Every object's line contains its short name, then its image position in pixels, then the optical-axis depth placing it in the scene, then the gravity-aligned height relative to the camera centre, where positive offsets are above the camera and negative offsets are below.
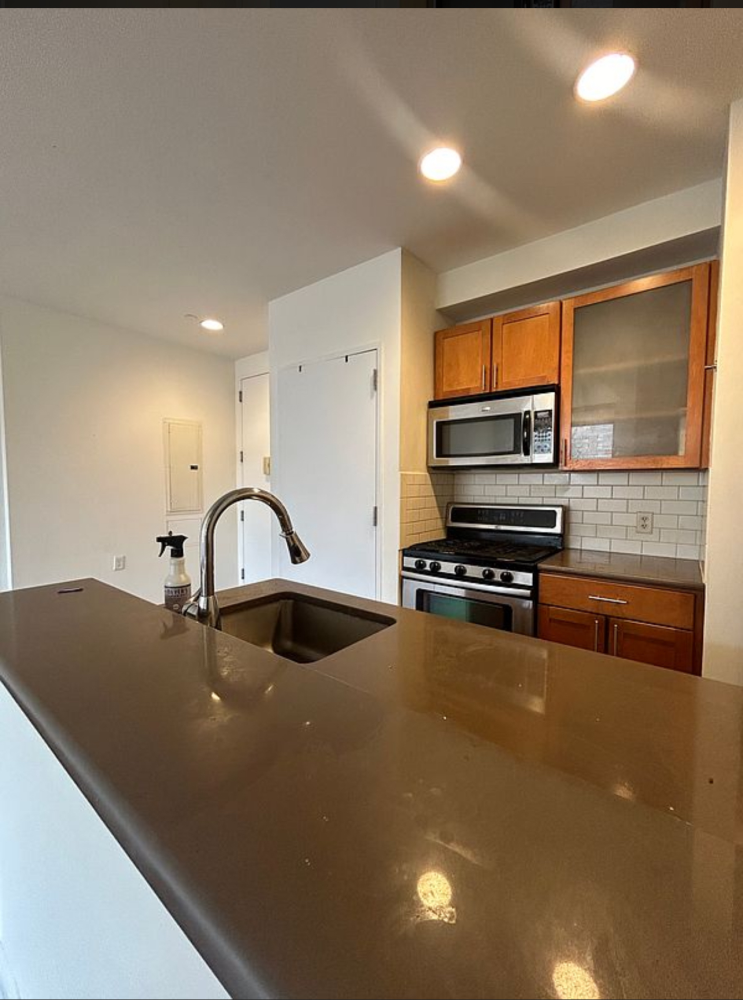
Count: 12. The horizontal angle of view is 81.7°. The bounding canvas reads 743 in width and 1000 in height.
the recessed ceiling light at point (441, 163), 1.68 +1.25
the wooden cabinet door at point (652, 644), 1.73 -0.70
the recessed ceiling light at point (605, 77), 1.30 +1.25
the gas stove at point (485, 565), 2.07 -0.46
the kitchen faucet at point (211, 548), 1.08 -0.19
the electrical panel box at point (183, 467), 3.97 +0.07
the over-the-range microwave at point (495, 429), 2.29 +0.26
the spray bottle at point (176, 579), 1.23 -0.30
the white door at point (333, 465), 2.59 +0.06
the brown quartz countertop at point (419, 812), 0.31 -0.35
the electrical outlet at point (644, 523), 2.28 -0.25
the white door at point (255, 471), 4.16 +0.03
